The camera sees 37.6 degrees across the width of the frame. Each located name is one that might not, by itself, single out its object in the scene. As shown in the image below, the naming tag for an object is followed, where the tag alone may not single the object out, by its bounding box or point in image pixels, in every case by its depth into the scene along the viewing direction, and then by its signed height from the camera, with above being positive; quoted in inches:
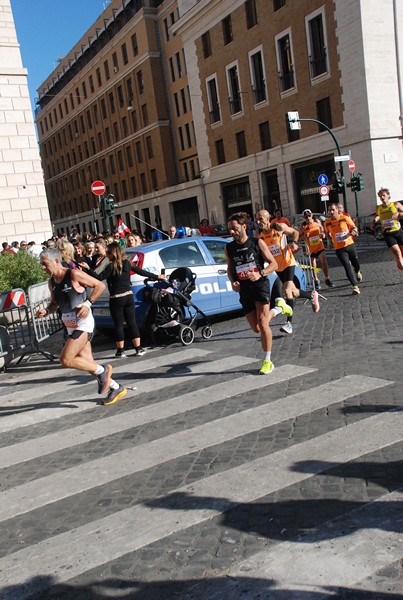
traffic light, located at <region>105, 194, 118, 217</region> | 841.4 +41.4
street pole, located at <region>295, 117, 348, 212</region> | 1084.2 +22.7
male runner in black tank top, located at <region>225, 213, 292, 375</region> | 268.1 -25.4
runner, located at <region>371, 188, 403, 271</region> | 451.5 -16.9
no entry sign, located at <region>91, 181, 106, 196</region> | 761.0 +63.2
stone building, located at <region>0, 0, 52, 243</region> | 849.5 +141.1
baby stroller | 353.1 -46.7
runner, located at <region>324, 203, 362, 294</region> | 461.1 -21.5
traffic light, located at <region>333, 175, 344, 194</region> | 1063.6 +38.4
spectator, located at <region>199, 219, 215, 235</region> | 1032.2 -12.0
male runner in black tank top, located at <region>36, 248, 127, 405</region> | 243.3 -29.3
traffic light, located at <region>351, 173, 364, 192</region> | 1068.5 +37.1
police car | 376.2 -28.2
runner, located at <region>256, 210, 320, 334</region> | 361.1 -25.2
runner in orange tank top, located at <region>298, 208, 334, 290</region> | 511.5 -25.0
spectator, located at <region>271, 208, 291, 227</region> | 513.8 -4.8
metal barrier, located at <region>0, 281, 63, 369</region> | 356.2 -48.7
